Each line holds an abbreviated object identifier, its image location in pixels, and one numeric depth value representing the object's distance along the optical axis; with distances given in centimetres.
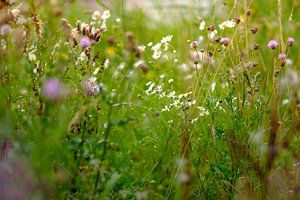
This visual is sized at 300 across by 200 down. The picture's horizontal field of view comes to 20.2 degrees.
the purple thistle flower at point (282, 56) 306
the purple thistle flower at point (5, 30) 259
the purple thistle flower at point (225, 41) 320
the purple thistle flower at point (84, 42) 270
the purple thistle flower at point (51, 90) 228
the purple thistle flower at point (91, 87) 274
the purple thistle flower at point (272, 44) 315
